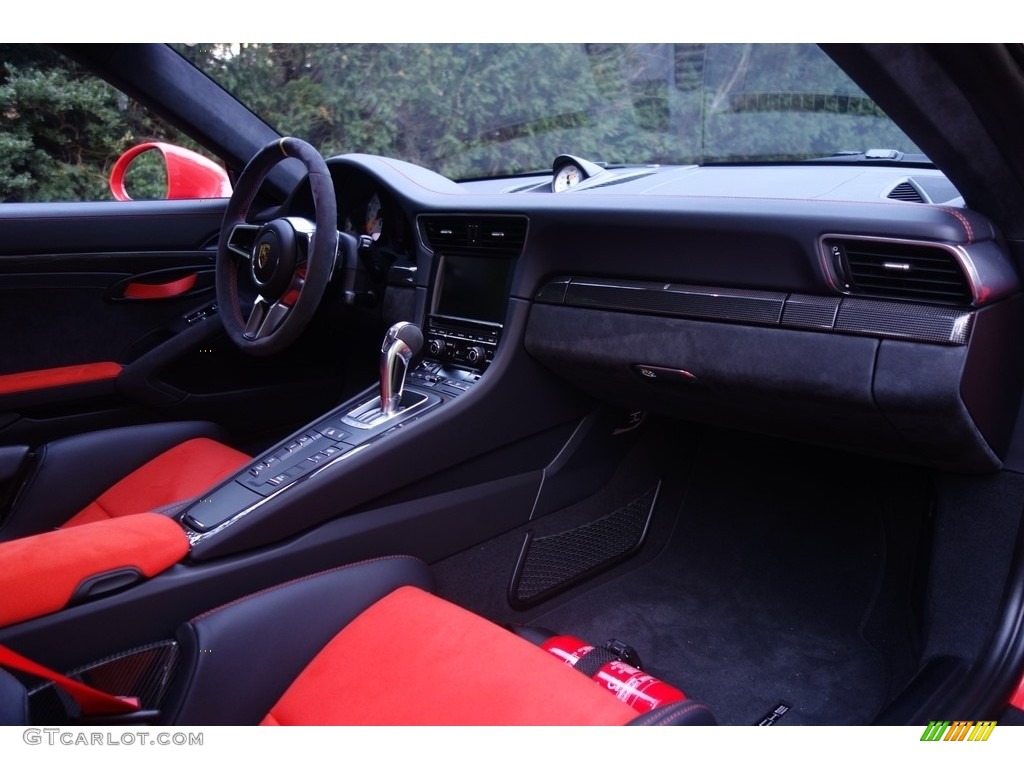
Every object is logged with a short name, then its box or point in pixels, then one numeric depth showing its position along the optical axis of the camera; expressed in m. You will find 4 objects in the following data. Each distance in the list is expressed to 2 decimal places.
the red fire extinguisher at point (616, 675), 1.51
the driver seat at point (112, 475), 2.05
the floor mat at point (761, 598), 1.88
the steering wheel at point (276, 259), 1.93
